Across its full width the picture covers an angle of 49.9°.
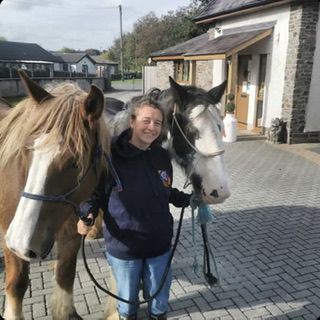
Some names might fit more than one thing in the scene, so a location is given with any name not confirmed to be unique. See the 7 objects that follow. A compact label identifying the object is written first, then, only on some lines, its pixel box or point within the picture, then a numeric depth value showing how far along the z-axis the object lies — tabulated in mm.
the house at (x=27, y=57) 40281
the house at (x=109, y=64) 58312
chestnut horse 1629
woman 2072
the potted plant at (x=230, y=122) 10141
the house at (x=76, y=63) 53531
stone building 9539
